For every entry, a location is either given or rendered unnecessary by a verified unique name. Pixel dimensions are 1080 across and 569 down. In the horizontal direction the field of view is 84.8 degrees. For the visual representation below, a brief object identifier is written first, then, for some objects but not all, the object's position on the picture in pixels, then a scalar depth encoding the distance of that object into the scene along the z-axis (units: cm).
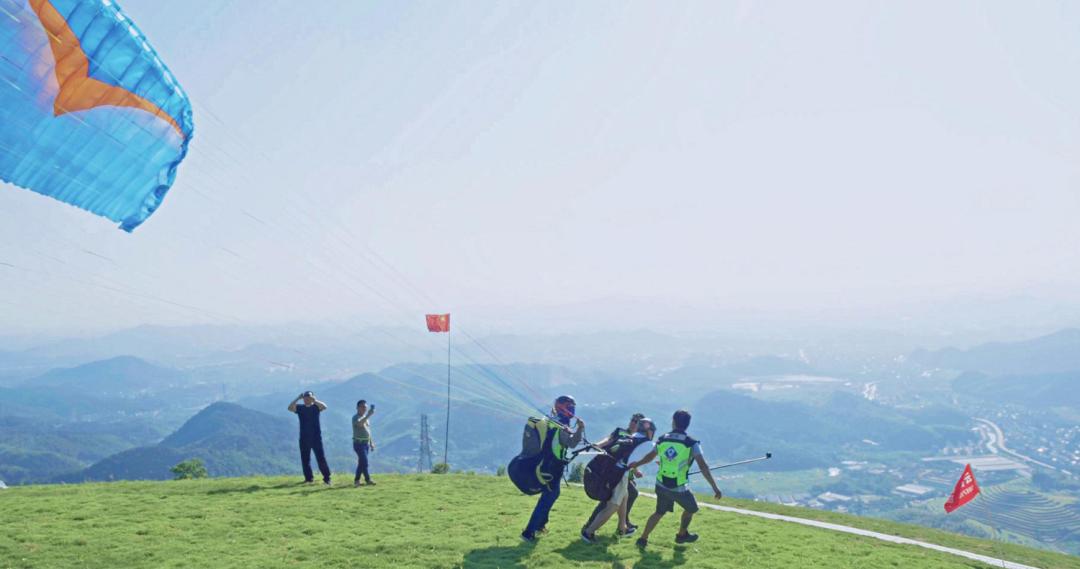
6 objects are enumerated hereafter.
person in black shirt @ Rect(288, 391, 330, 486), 1514
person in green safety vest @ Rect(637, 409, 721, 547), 999
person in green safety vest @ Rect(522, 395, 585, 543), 970
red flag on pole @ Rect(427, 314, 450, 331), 2741
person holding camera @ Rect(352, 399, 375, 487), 1584
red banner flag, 1310
